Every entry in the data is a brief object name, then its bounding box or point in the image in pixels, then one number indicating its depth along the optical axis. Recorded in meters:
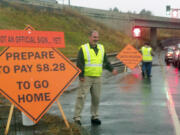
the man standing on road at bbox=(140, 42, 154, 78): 17.59
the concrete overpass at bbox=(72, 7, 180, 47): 62.90
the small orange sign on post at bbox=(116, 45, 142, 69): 21.23
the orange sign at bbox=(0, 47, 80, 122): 6.36
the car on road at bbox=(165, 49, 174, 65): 32.44
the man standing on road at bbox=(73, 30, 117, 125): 7.25
